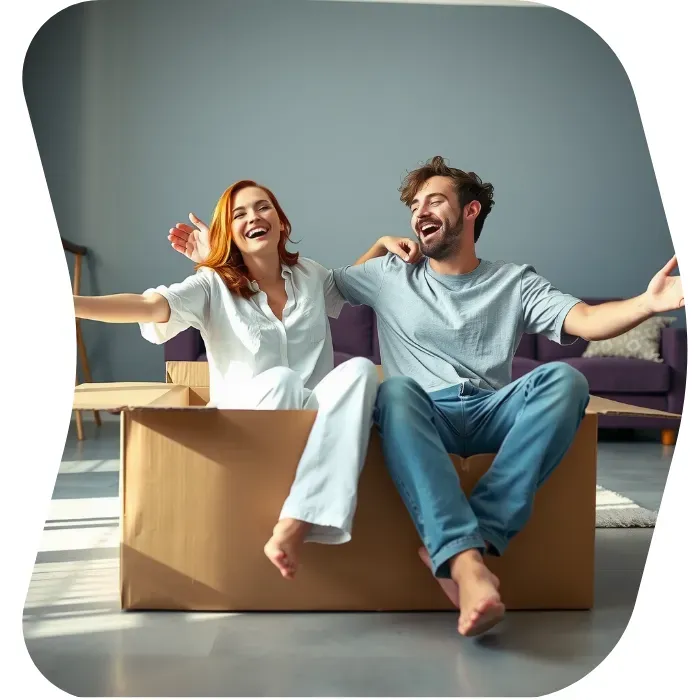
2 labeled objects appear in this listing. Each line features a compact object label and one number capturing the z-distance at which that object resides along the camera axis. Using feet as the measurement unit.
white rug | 5.73
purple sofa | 9.38
